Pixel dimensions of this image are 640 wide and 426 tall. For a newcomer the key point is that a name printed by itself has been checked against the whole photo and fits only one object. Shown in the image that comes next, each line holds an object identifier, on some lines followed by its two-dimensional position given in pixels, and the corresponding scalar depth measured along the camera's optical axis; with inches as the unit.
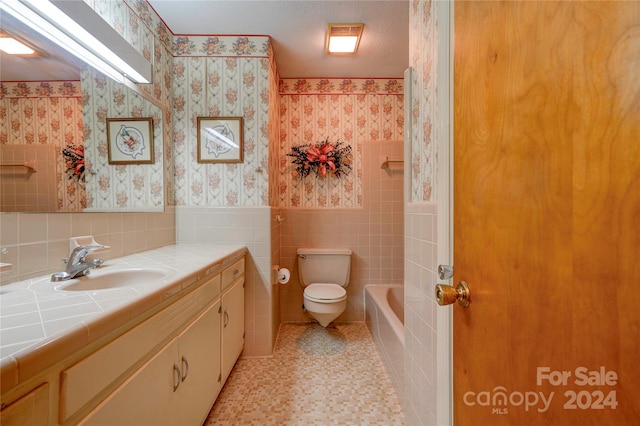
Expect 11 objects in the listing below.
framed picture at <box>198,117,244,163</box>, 75.0
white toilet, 94.5
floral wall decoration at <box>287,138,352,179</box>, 96.2
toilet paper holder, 84.2
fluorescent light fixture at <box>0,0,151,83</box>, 35.3
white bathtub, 56.8
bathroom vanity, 17.6
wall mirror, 34.2
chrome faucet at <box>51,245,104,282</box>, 37.2
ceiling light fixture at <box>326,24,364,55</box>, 70.7
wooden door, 11.9
